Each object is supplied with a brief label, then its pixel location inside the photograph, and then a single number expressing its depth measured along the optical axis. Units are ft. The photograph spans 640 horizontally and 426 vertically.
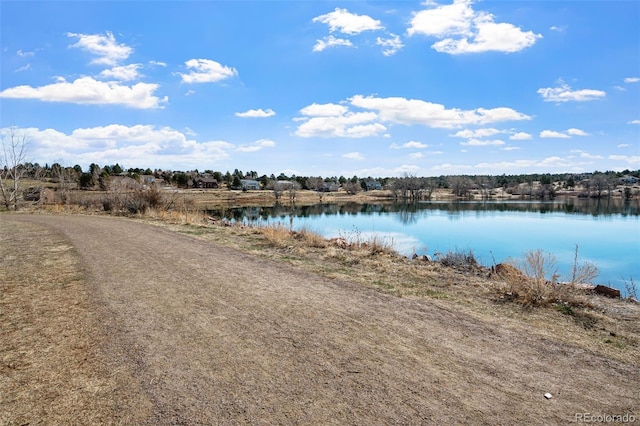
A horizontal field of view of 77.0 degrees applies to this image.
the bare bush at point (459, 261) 35.20
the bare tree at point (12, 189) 91.20
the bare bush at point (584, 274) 24.34
